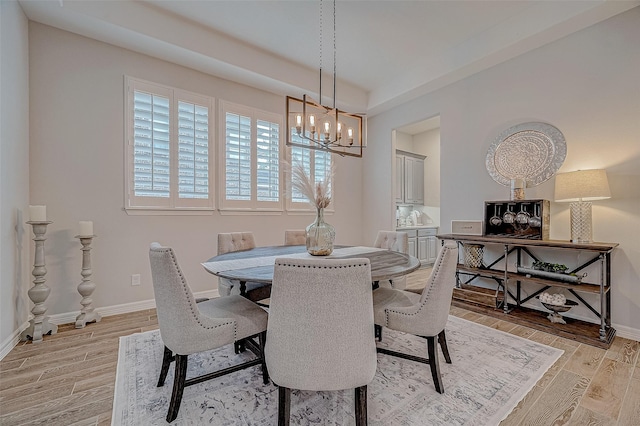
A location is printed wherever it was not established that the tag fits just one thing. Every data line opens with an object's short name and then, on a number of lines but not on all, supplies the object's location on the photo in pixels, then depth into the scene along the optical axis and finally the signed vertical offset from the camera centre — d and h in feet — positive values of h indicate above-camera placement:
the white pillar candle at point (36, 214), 8.13 -0.06
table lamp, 8.18 +0.57
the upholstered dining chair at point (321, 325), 3.73 -1.53
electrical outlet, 10.48 -2.46
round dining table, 5.49 -1.18
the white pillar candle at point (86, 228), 8.93 -0.50
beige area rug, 5.04 -3.61
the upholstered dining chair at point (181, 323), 4.78 -1.99
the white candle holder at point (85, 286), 9.02 -2.34
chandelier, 7.39 +2.42
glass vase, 6.93 -0.60
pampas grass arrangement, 6.45 +0.60
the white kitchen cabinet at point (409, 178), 19.42 +2.45
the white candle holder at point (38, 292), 8.09 -2.29
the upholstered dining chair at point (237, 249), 8.41 -1.26
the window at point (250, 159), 12.45 +2.42
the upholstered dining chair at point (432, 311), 5.53 -1.99
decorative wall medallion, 9.91 +2.16
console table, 8.14 -2.59
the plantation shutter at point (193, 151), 11.31 +2.47
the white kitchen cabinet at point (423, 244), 18.38 -2.07
